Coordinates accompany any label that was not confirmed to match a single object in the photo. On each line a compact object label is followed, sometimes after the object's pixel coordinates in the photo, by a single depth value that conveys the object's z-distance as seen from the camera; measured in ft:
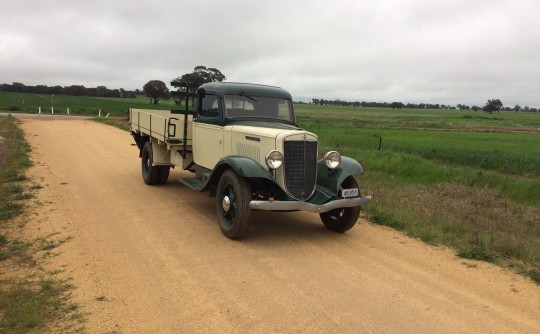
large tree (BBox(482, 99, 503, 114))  383.86
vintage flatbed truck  19.07
